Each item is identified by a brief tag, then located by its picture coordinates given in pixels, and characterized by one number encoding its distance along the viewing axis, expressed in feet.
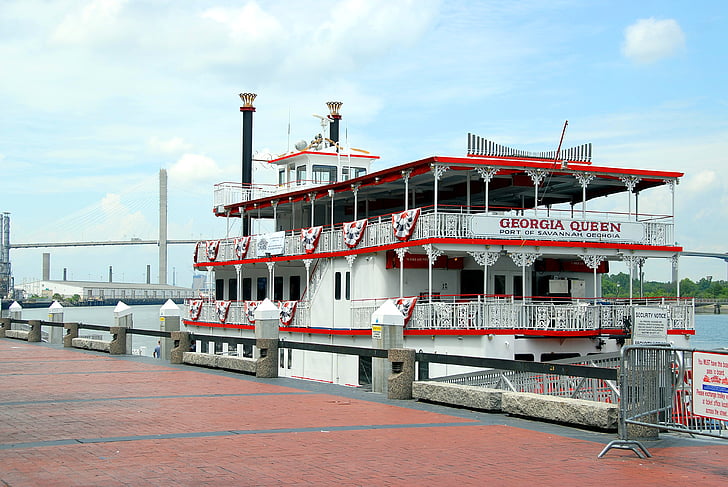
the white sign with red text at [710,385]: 29.32
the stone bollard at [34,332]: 107.45
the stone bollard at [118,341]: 81.15
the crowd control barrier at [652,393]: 32.07
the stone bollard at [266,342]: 59.88
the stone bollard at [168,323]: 76.59
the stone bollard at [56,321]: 101.65
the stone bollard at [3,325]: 119.75
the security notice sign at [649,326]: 73.20
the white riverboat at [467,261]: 81.61
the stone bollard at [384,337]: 51.65
